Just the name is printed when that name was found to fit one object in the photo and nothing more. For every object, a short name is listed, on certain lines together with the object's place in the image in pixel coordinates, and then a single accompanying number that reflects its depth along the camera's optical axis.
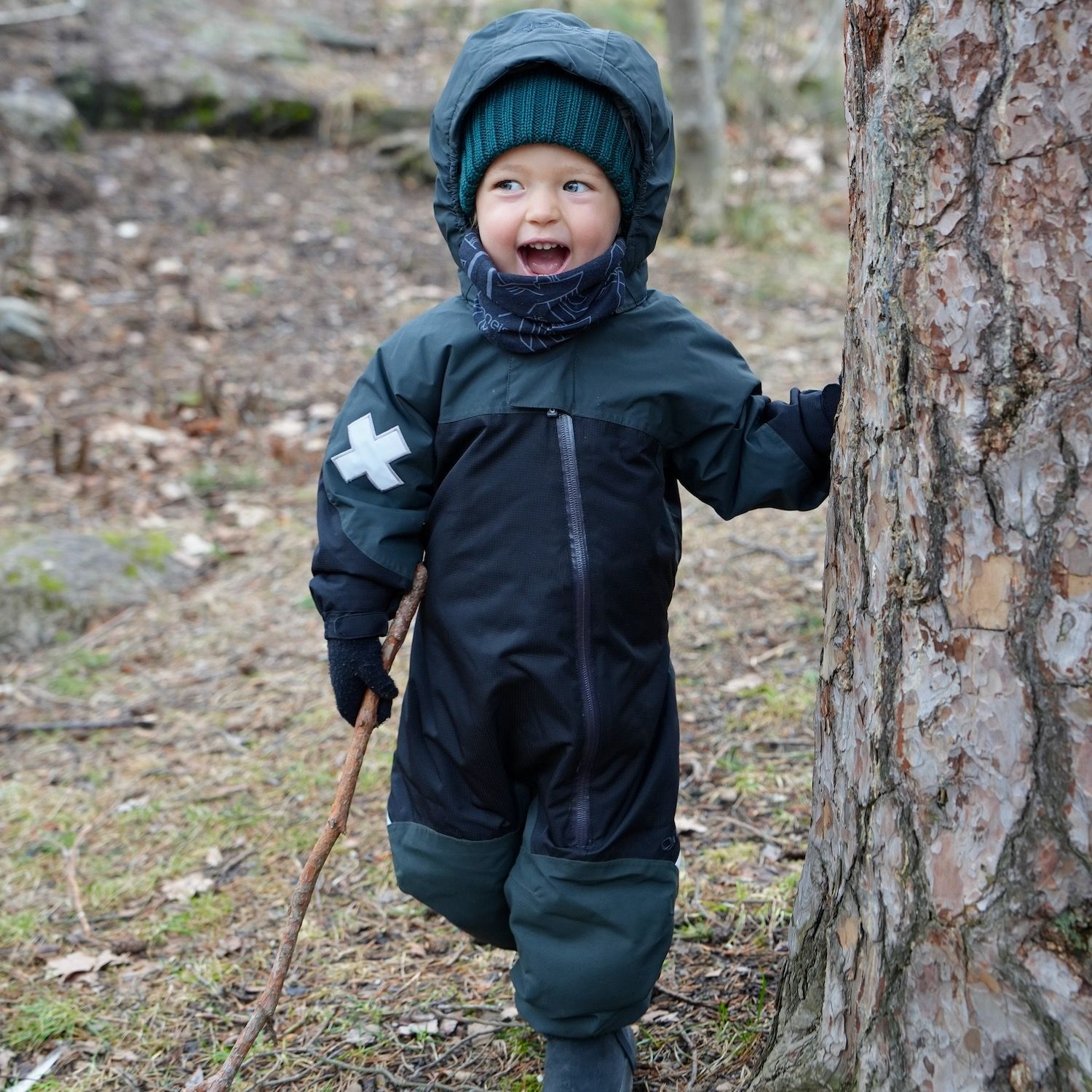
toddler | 2.02
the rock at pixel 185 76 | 9.51
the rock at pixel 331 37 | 11.35
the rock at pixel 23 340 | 6.48
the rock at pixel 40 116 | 8.69
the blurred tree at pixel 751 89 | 8.85
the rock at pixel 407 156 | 9.71
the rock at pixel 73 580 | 4.55
